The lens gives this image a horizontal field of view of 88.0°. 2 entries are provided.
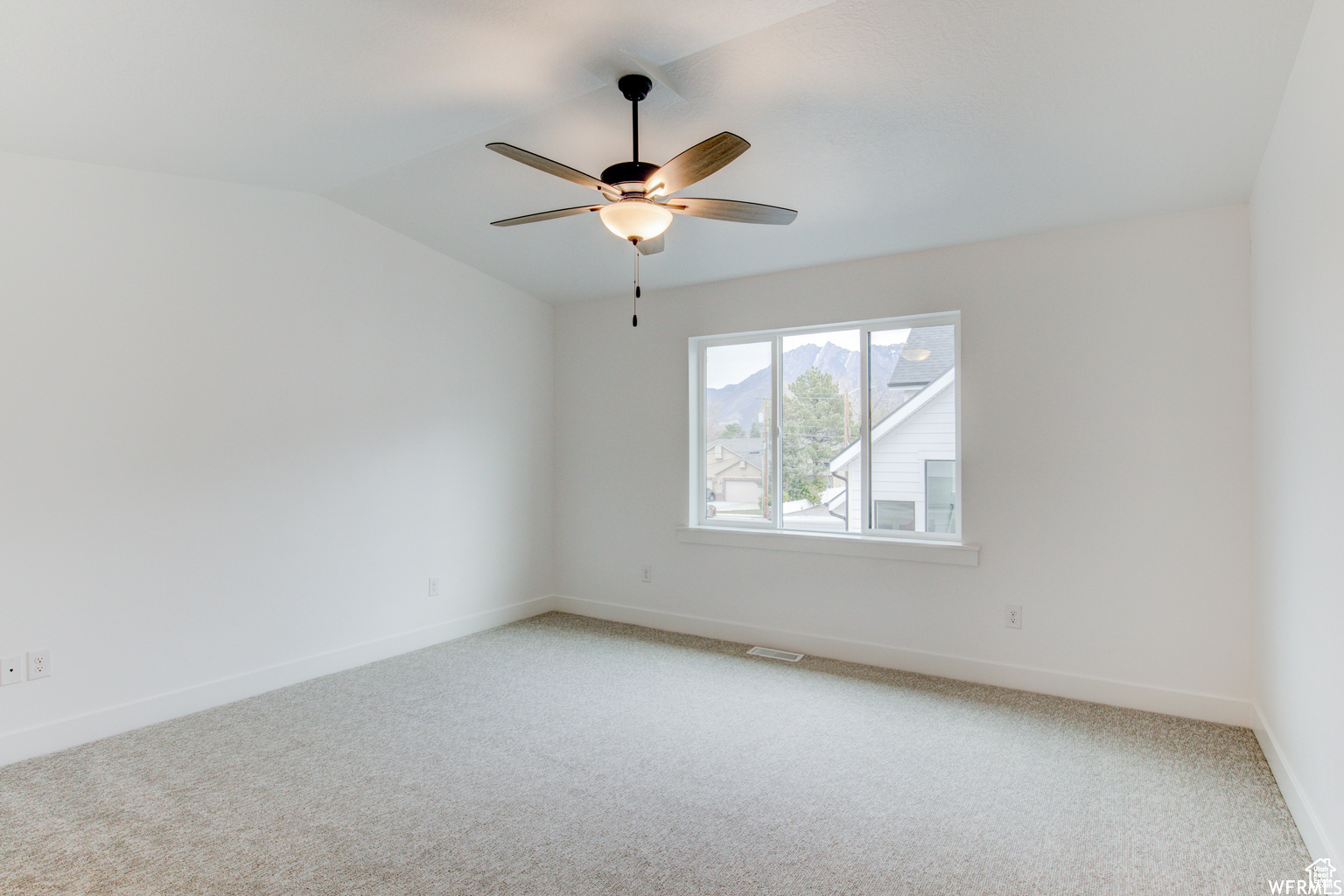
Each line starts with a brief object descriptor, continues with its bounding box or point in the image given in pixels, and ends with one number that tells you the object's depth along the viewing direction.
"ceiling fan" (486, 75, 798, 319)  2.05
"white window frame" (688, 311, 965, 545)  3.73
